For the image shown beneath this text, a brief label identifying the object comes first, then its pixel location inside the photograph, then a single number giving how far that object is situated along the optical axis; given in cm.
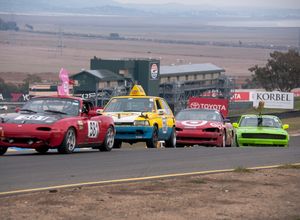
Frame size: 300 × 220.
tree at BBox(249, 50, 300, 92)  8650
